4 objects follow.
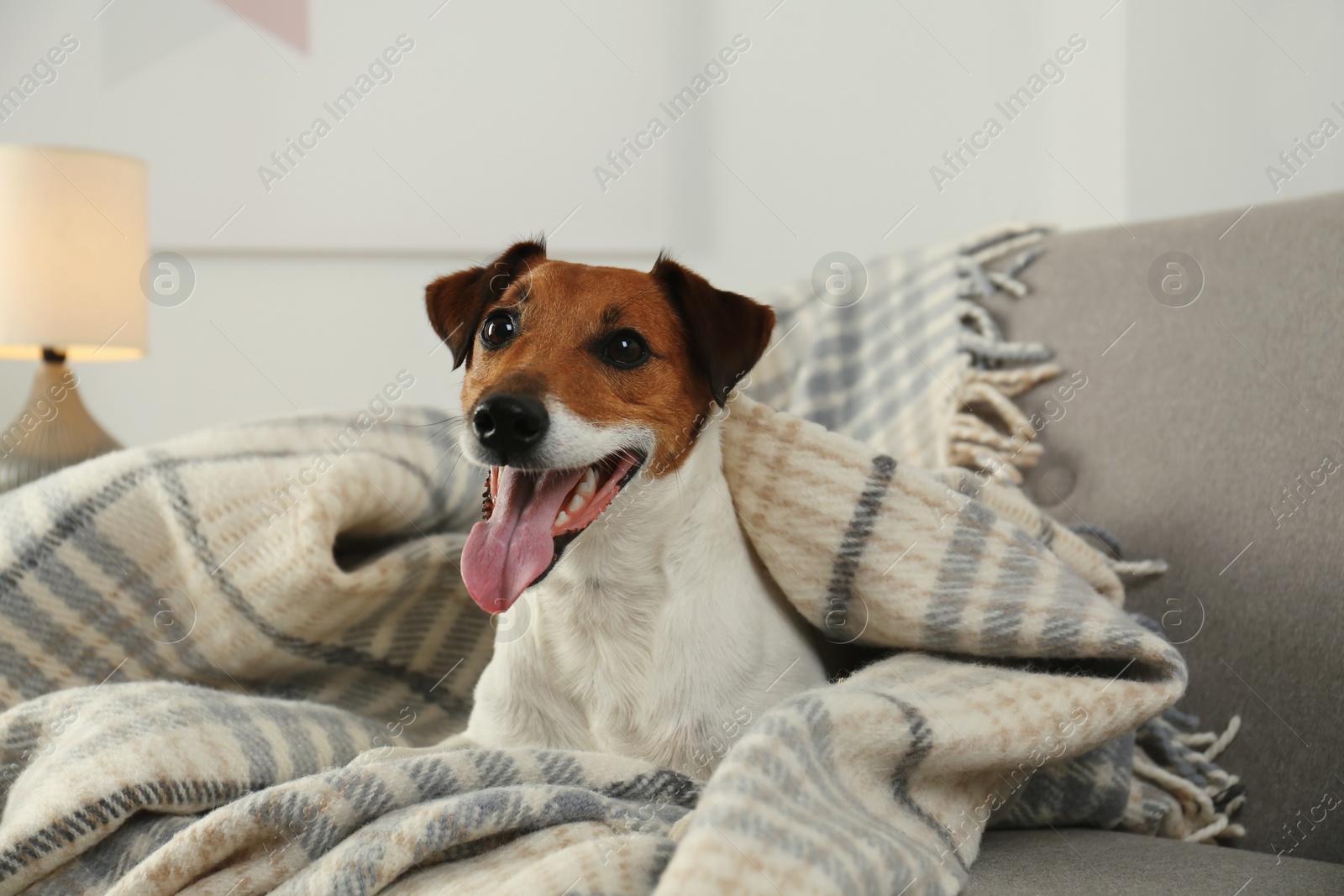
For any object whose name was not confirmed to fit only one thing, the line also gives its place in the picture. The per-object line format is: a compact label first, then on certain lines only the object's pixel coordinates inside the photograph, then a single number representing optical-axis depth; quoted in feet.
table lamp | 6.84
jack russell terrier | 3.62
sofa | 3.94
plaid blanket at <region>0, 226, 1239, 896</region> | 2.71
